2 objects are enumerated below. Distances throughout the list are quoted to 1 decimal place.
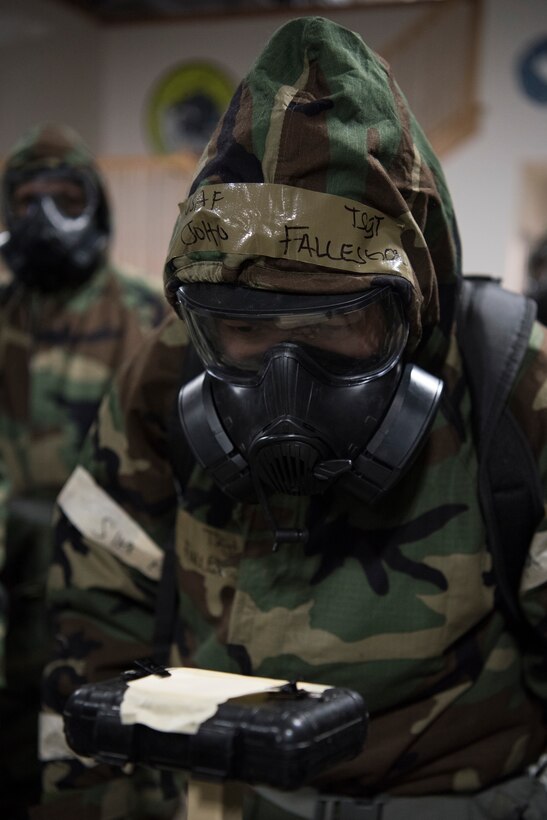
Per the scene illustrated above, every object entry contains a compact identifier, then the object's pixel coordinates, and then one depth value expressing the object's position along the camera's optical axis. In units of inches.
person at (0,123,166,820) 89.9
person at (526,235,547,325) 118.9
